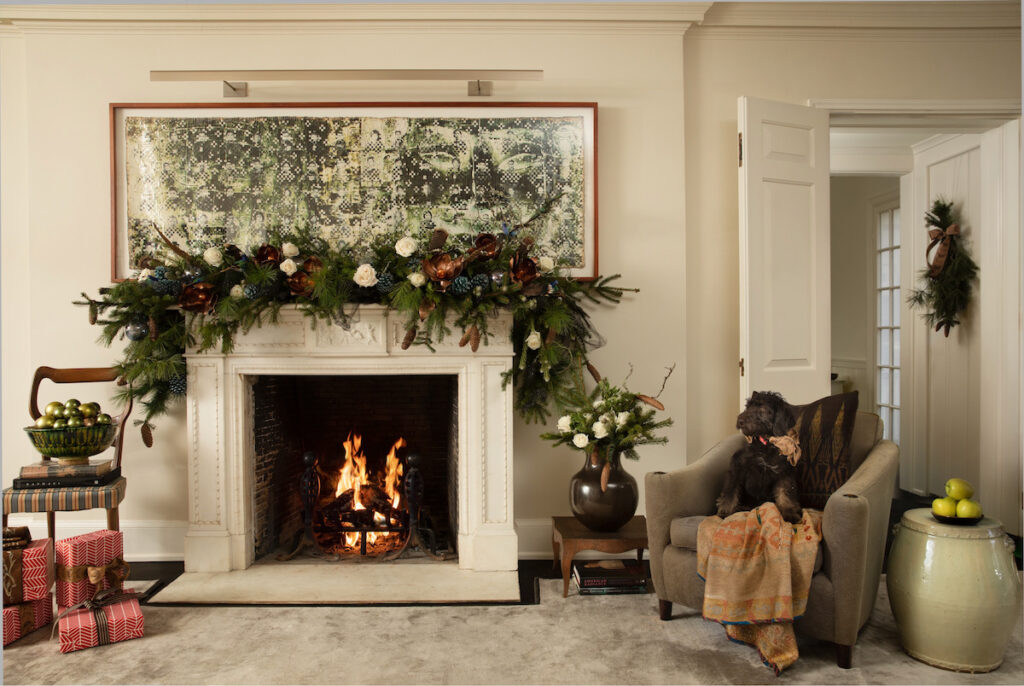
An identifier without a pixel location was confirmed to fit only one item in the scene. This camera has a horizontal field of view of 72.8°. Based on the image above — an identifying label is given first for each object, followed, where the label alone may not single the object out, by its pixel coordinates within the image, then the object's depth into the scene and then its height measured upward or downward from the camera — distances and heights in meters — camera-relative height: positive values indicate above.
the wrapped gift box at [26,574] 2.71 -0.94
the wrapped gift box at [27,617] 2.68 -1.11
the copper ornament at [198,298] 3.21 +0.17
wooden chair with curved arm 2.98 -0.70
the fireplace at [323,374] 3.37 -0.41
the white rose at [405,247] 3.20 +0.39
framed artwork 3.64 +0.85
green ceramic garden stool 2.36 -0.92
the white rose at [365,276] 3.16 +0.26
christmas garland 3.20 +0.17
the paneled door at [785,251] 3.54 +0.40
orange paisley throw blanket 2.39 -0.88
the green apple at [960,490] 2.46 -0.58
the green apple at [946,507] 2.45 -0.64
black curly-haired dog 2.67 -0.51
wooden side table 3.05 -0.93
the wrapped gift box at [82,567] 2.79 -0.94
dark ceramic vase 3.09 -0.75
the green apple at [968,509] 2.40 -0.64
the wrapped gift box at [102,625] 2.61 -1.11
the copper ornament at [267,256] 3.29 +0.37
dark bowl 2.42 -0.68
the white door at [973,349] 3.93 -0.14
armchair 2.38 -0.75
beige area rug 2.39 -1.19
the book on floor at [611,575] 3.15 -1.12
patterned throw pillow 2.78 -0.48
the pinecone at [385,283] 3.24 +0.23
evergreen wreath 4.30 +0.35
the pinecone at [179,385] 3.41 -0.25
